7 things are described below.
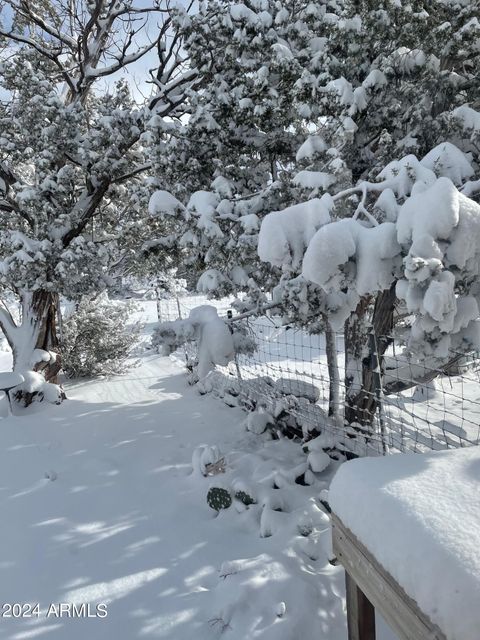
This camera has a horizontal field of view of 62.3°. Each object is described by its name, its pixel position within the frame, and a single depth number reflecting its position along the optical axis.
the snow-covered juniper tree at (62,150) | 5.79
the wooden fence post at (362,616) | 1.86
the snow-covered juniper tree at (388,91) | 3.45
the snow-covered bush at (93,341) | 8.61
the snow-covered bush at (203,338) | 3.60
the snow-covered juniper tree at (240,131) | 3.98
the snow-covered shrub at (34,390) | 6.29
